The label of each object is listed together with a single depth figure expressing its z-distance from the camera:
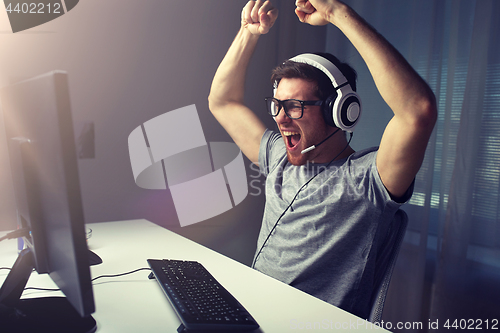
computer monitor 0.52
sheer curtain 1.57
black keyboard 0.69
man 1.01
